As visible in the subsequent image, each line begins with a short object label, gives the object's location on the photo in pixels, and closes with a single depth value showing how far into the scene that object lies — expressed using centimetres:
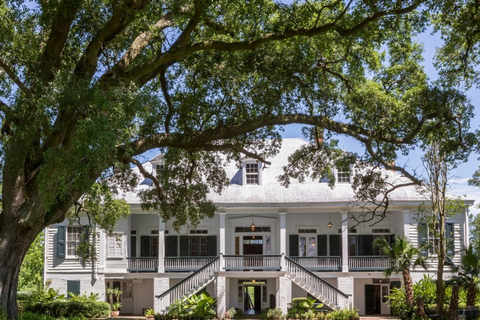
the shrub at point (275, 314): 2765
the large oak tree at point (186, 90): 1256
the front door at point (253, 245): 3189
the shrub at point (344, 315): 2656
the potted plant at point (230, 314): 2830
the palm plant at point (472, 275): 2141
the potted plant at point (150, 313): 2888
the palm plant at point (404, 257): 2389
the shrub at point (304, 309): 2697
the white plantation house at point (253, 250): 2928
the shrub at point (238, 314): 2852
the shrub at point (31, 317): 1468
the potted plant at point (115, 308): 3019
